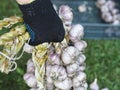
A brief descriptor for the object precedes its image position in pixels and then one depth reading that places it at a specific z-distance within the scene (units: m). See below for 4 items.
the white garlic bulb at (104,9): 2.21
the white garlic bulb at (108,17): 2.19
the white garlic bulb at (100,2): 2.23
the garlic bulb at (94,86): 1.60
